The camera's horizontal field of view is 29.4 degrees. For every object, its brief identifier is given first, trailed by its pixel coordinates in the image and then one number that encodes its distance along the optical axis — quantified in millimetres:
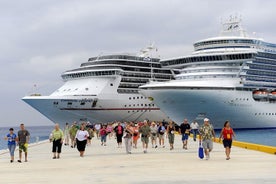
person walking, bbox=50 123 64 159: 19312
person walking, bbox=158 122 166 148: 24925
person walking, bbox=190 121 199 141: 31375
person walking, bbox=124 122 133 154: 21436
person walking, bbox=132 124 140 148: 24234
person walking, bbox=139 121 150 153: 21791
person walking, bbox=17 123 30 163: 18188
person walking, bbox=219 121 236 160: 17047
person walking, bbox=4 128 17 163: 18272
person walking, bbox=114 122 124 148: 24852
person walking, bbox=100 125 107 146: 27917
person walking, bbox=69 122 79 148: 26875
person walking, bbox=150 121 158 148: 24375
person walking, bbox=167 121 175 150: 23078
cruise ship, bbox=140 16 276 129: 56688
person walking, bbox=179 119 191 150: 23130
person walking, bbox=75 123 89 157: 20109
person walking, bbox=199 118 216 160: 17141
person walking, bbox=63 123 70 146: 30112
